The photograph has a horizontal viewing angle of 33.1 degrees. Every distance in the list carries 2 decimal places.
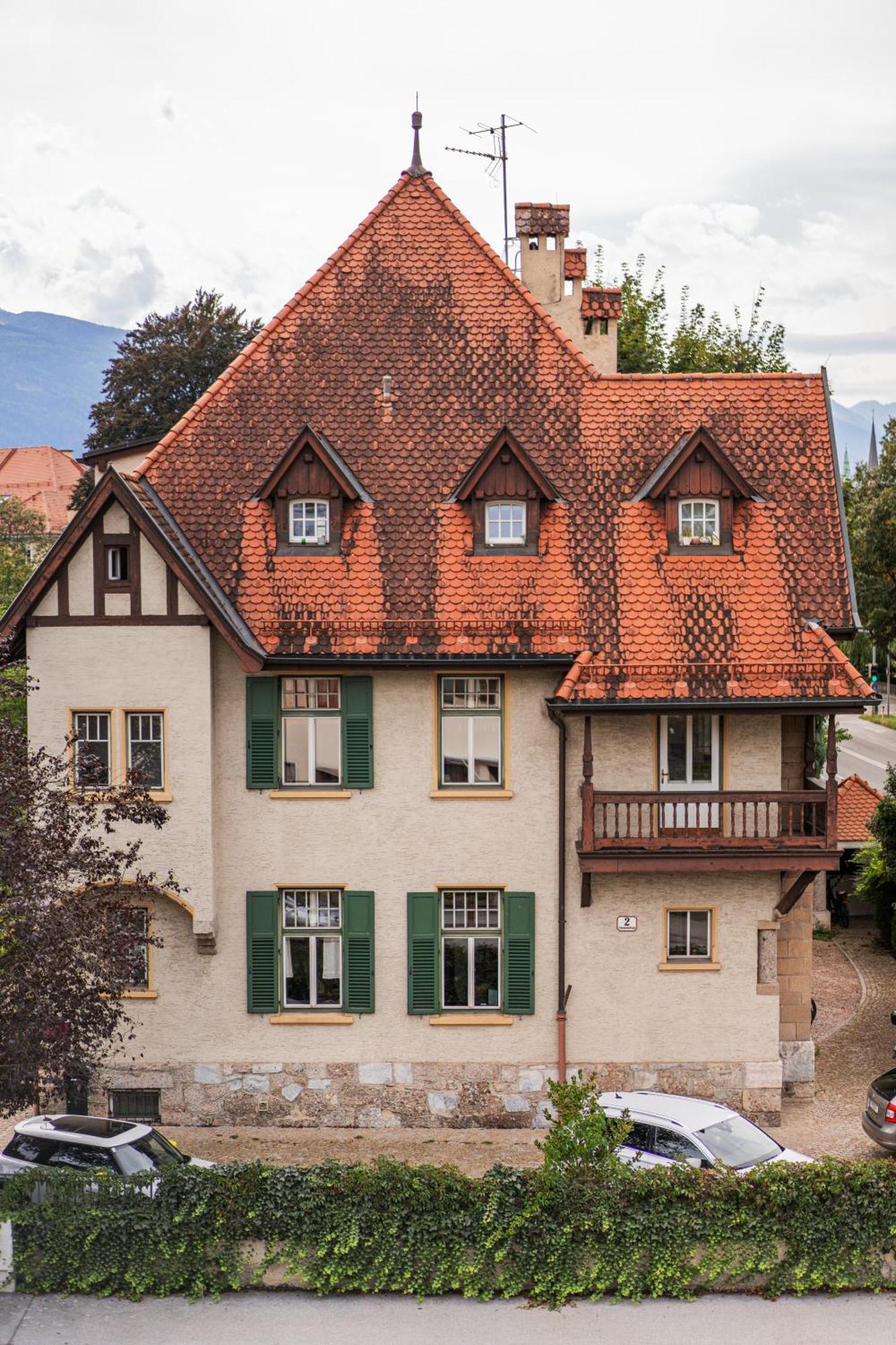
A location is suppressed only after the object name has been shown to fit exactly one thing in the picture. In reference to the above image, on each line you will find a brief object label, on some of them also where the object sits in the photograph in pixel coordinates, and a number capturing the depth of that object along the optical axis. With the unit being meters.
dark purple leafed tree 18.11
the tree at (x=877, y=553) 55.59
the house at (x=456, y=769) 22.86
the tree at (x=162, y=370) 48.28
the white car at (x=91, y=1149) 19.50
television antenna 31.83
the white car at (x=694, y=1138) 19.72
